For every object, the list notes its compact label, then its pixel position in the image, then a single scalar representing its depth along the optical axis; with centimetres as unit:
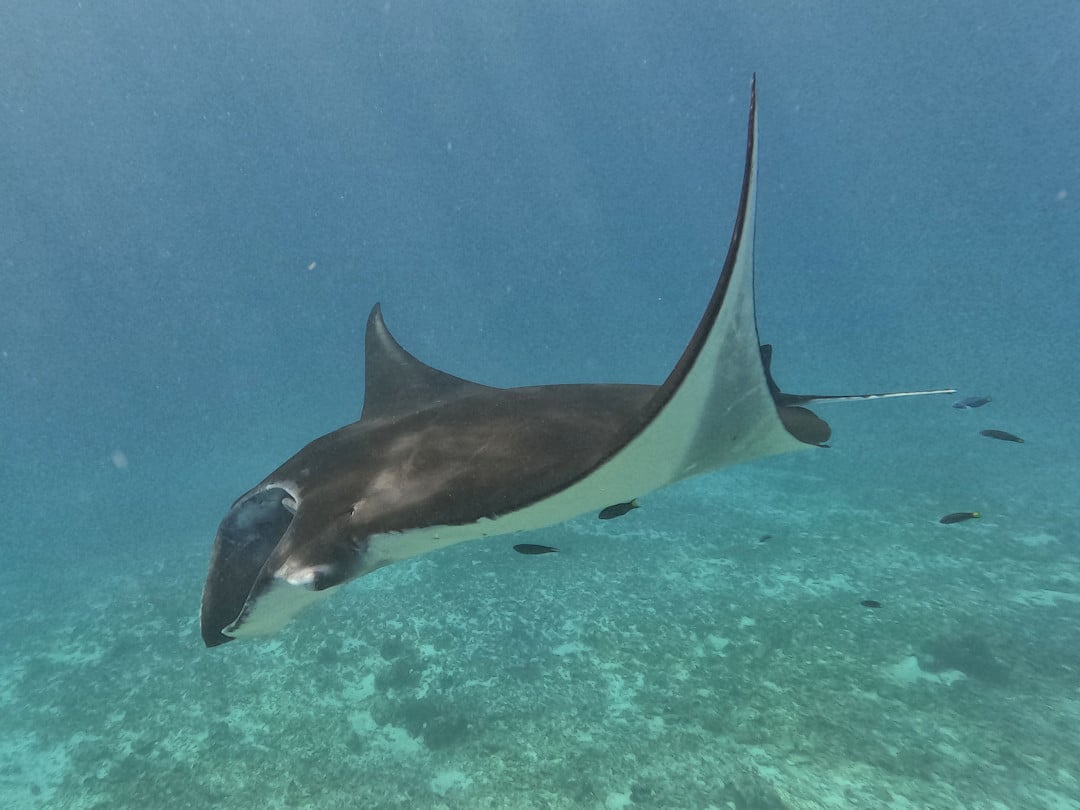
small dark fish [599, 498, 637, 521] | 425
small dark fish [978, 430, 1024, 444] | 701
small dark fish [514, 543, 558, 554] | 543
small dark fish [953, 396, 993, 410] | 836
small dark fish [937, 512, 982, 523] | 593
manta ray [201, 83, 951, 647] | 218
